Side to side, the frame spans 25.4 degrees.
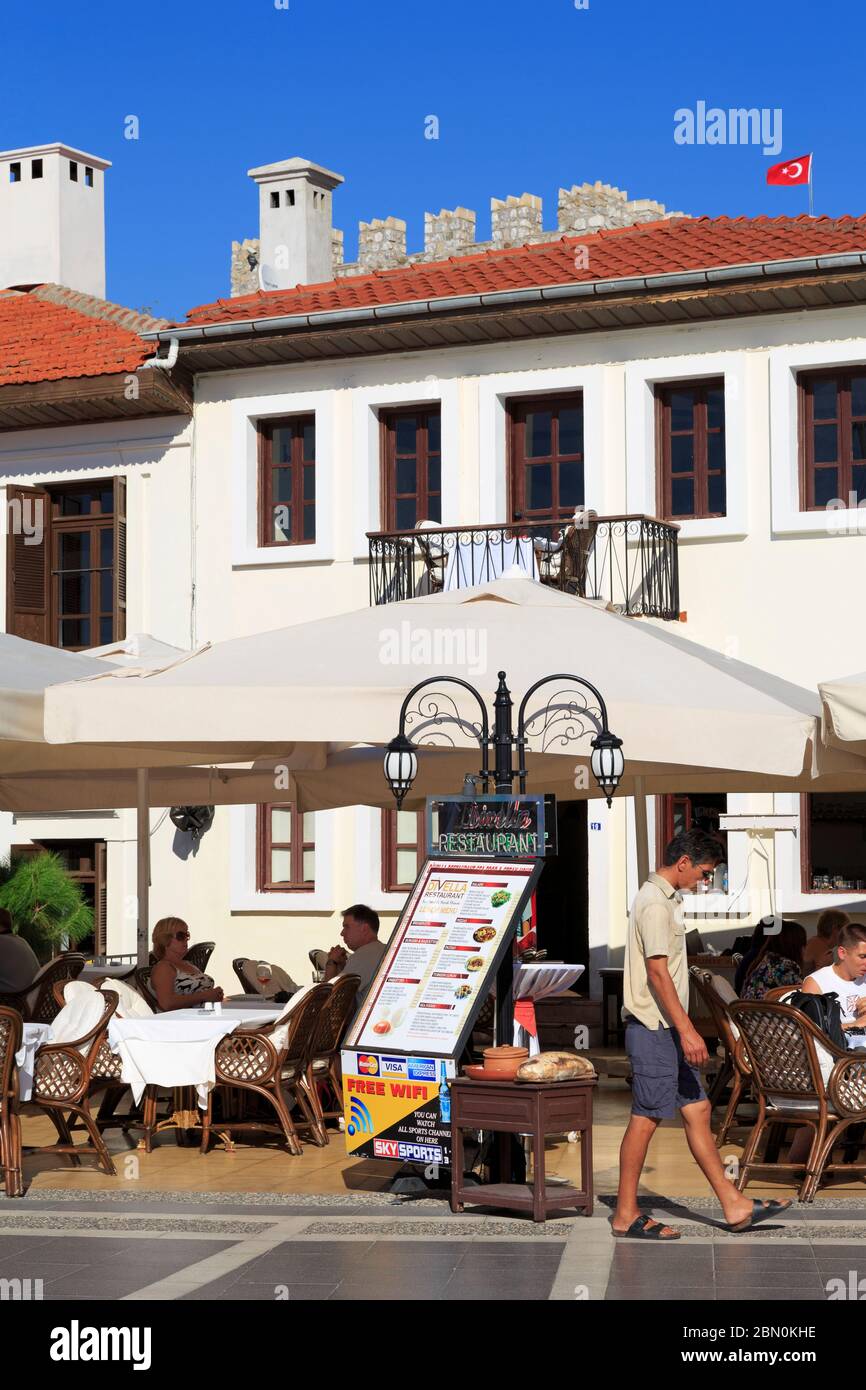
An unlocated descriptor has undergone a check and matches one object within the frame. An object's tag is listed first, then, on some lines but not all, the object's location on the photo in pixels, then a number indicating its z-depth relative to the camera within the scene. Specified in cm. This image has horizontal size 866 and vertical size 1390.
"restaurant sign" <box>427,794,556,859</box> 962
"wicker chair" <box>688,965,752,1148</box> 1048
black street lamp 982
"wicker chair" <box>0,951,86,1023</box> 1259
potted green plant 1927
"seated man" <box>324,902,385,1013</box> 1255
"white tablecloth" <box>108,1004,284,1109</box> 1114
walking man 845
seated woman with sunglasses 1236
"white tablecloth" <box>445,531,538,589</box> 1903
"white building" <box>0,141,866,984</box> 1877
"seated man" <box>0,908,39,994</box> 1283
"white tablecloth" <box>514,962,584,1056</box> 1294
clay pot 909
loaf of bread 898
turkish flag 2316
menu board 952
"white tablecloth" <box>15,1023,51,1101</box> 1048
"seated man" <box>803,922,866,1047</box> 1039
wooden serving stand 887
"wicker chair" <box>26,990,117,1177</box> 1061
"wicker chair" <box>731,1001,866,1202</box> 958
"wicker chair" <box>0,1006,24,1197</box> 1003
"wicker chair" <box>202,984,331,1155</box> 1111
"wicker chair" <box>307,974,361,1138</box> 1167
